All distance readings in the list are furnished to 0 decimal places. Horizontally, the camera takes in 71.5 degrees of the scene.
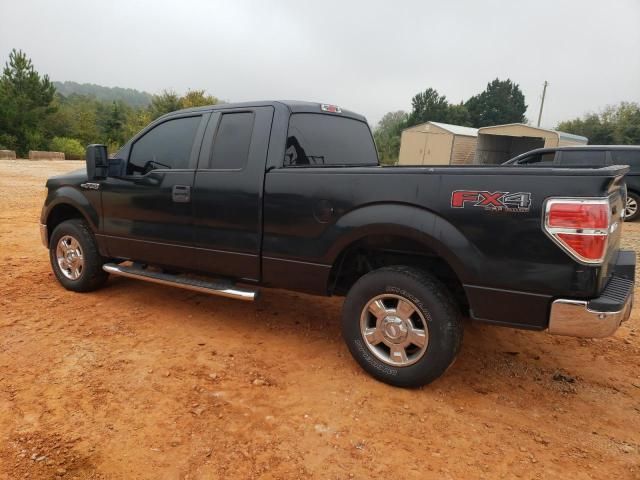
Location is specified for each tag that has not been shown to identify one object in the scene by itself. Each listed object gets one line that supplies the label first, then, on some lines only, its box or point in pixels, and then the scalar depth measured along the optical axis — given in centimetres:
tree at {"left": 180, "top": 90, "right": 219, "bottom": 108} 4447
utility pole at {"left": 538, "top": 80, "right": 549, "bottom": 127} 4625
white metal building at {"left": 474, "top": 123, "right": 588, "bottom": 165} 2089
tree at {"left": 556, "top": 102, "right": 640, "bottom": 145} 3858
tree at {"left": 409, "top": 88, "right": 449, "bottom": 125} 5084
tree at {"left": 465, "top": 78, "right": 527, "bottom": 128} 5812
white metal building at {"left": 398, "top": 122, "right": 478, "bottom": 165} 2273
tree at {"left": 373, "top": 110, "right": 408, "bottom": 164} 3803
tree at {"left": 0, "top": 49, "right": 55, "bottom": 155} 3472
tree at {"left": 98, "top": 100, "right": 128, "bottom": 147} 4691
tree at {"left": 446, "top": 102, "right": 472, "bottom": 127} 5219
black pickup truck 237
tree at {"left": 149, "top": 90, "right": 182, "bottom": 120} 4628
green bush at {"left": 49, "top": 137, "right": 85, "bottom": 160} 3609
